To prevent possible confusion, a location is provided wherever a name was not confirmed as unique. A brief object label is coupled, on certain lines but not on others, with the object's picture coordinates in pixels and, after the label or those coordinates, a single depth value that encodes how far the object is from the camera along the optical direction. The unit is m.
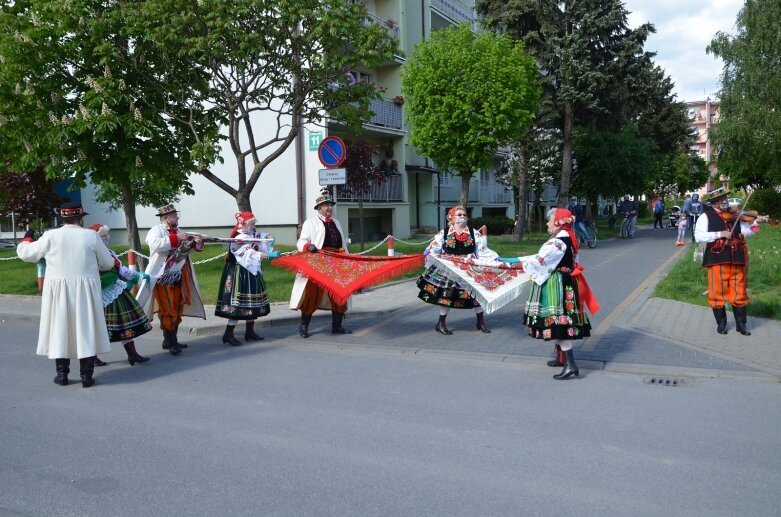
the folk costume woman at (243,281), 8.84
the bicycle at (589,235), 24.39
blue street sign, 12.34
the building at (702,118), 129.45
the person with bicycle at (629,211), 30.36
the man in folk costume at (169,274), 8.39
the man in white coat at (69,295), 6.90
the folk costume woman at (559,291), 6.85
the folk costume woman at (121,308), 7.54
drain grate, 6.68
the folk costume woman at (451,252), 9.02
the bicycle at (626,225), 30.91
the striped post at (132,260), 11.61
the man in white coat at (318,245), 9.42
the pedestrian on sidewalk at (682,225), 22.00
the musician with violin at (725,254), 8.60
